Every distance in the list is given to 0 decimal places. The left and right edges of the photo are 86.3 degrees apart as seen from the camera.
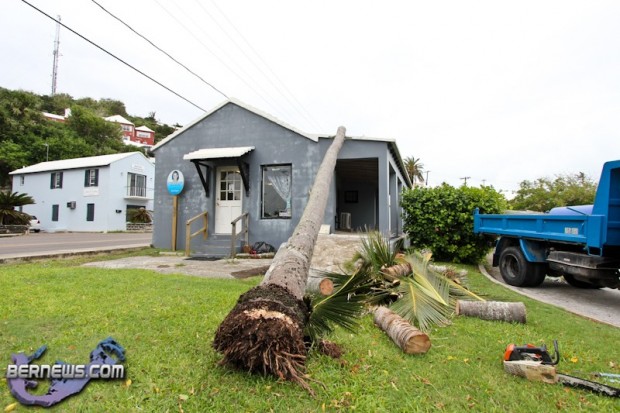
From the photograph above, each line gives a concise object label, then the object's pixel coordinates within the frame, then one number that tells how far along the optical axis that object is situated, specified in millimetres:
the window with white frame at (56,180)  31870
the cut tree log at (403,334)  2928
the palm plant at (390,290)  3158
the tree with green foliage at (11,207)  22422
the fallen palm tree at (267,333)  2164
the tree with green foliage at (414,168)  50109
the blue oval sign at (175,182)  10664
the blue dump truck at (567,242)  5289
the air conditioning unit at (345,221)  14778
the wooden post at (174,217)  10742
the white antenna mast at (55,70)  61062
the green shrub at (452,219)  9680
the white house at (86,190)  30312
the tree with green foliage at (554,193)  25797
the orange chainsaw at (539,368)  2395
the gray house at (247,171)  9836
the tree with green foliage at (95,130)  45781
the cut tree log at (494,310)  3992
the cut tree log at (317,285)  3701
